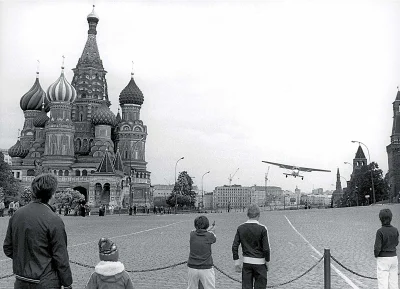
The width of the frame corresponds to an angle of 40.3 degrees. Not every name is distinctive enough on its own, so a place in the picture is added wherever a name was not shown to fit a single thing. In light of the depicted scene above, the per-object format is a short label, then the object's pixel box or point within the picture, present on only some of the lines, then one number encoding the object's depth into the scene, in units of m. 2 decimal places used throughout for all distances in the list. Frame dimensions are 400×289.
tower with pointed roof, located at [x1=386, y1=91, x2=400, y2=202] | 112.98
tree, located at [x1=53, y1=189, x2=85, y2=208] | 68.74
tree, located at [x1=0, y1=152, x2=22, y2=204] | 66.18
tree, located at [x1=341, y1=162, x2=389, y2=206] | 94.25
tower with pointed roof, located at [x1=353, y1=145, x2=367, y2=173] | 165.62
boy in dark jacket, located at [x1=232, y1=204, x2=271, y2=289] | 7.35
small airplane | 101.21
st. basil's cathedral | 90.44
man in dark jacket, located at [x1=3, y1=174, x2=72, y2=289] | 4.87
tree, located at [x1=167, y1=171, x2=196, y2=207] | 98.50
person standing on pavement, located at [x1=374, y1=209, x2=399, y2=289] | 8.10
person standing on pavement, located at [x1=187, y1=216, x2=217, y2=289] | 7.49
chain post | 8.46
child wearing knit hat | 5.12
